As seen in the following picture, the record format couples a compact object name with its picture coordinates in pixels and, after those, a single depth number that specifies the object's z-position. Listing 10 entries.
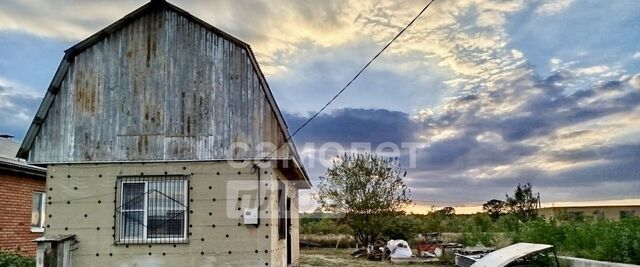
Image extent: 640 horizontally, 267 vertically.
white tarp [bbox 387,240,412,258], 21.66
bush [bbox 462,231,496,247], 19.19
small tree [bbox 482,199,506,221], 33.66
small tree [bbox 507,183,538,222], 29.31
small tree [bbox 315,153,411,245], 25.69
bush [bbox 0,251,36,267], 12.38
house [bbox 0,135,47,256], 15.00
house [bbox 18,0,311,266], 10.91
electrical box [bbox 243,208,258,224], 10.80
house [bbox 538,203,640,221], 18.61
